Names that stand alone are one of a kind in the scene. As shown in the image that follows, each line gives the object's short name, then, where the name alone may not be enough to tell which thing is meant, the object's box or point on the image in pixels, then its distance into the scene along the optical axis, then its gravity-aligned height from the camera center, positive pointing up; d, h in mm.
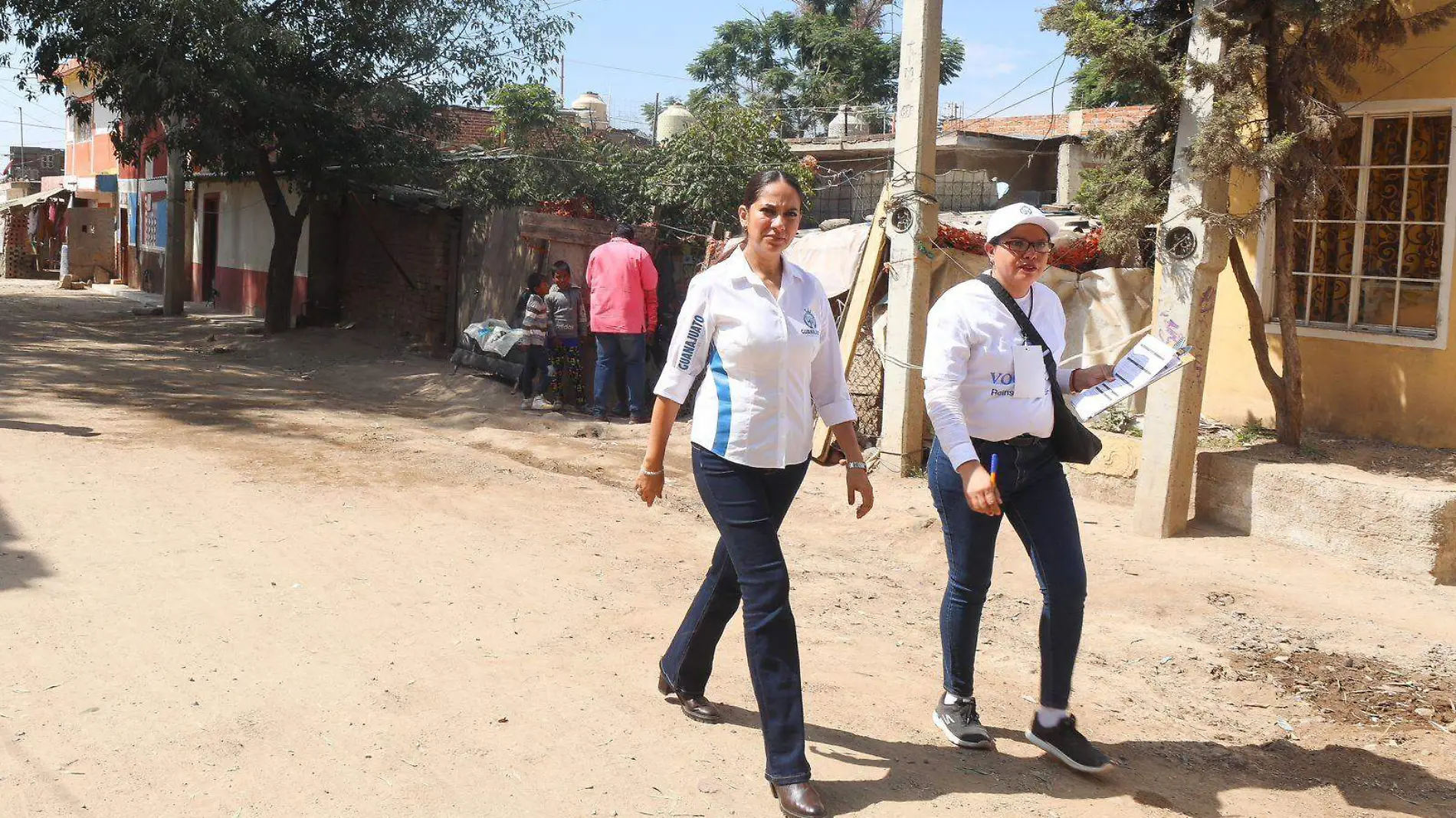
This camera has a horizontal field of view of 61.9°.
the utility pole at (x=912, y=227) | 8352 +598
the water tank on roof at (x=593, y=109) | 26758 +4617
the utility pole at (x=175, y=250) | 22281 +532
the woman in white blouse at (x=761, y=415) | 3494 -328
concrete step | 6395 -1000
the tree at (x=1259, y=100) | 6801 +1326
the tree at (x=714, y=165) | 12500 +1455
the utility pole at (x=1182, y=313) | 7020 +65
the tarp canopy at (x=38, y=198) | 33625 +2093
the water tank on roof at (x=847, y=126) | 22262 +3500
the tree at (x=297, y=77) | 14016 +2592
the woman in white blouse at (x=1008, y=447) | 3752 -405
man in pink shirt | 10969 -83
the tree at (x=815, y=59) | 37719 +8473
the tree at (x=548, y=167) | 13656 +1543
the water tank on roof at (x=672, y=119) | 21328 +3224
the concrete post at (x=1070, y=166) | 15859 +2010
